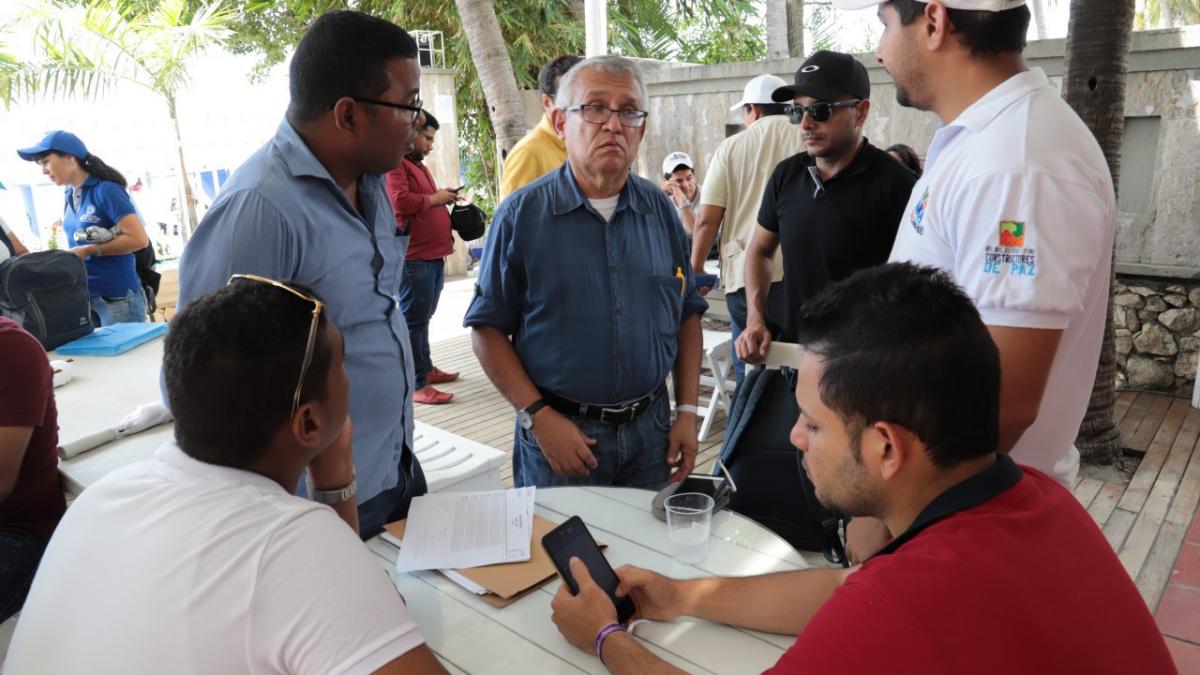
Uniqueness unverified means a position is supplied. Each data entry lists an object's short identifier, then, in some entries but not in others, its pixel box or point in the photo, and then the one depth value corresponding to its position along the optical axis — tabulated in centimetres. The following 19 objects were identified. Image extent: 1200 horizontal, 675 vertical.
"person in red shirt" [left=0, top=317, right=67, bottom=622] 202
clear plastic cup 165
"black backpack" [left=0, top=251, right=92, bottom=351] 339
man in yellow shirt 366
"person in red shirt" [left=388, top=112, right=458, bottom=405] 498
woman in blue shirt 471
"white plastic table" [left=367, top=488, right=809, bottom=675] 132
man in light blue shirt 154
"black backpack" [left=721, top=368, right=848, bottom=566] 237
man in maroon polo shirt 84
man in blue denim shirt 215
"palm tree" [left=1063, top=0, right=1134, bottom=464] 366
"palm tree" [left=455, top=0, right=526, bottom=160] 640
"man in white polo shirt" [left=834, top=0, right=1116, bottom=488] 132
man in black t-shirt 280
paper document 160
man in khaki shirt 401
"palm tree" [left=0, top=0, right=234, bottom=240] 927
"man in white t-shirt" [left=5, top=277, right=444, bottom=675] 93
